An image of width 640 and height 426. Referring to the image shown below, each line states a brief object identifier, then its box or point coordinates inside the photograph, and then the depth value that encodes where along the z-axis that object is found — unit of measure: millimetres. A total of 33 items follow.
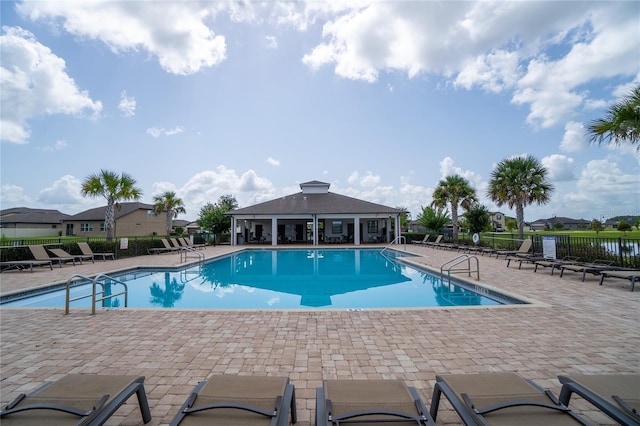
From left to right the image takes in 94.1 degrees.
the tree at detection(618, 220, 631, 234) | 48291
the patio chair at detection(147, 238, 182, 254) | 19427
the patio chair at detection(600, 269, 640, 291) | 7637
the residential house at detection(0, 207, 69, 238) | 41650
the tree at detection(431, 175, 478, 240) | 26953
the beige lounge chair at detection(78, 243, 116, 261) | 15250
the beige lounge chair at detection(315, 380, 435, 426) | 1957
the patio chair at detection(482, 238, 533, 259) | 13703
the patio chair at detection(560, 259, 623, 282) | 8951
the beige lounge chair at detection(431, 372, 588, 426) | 1988
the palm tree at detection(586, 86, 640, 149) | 7547
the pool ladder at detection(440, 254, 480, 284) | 9578
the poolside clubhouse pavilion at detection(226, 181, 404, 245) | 28031
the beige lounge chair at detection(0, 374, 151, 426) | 1963
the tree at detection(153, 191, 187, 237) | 34375
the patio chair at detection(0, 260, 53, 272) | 11783
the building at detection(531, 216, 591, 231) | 86362
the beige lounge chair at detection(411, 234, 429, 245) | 28192
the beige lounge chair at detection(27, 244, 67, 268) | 12961
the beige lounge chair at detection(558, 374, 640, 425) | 1982
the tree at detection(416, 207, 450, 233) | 30656
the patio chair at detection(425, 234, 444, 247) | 25188
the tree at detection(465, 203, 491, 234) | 23797
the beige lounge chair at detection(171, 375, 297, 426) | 1989
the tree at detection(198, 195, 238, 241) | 32281
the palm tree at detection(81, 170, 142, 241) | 18672
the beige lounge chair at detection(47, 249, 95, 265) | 13695
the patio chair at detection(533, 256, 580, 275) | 10217
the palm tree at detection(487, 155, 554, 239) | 17781
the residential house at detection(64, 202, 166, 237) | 40853
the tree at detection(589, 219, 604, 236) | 57081
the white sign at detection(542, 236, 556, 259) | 12020
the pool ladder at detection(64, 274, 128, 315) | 5848
